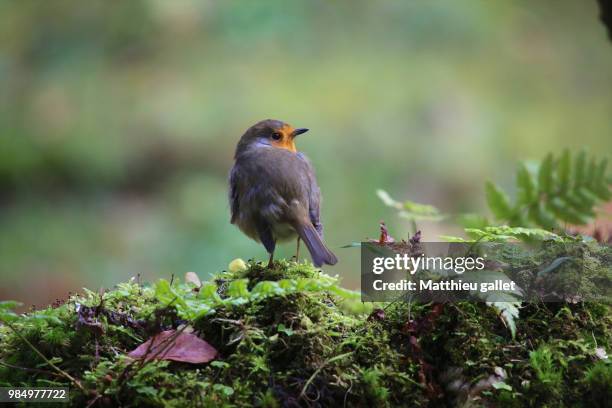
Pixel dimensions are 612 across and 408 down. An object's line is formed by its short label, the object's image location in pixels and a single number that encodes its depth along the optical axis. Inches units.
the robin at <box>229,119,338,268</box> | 257.3
